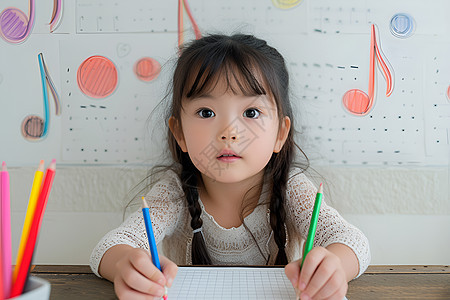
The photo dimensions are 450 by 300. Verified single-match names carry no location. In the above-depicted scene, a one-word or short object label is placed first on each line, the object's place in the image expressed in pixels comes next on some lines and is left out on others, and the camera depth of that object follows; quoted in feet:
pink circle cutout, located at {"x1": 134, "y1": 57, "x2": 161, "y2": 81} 2.96
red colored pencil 1.07
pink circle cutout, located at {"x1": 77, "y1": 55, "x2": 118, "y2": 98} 2.98
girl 1.54
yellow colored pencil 1.07
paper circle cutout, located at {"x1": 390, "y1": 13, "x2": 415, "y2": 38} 2.89
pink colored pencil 1.06
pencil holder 1.04
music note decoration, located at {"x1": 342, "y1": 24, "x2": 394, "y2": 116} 2.90
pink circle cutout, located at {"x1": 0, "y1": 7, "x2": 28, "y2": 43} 3.00
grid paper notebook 1.58
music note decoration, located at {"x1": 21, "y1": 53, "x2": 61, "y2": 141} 3.00
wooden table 1.66
